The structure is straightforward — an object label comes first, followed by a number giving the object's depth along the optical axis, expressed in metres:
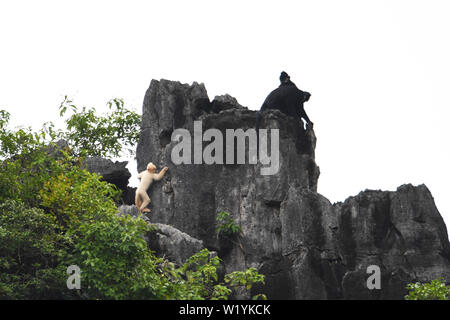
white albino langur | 38.28
